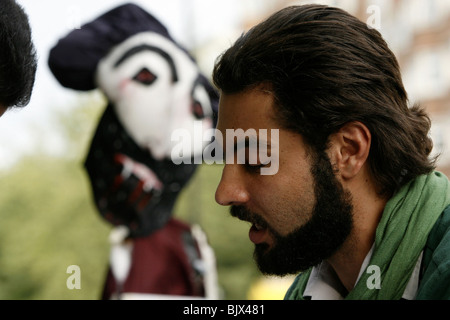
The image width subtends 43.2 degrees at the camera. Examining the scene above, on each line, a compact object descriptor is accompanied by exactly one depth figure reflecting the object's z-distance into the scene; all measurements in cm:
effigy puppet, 309
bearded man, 133
